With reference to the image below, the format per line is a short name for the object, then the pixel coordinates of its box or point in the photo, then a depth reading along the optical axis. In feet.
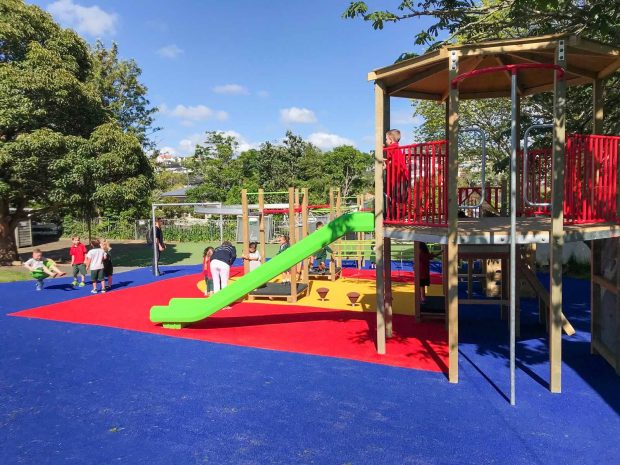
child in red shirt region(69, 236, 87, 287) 49.73
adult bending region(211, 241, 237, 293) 35.91
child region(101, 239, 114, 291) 46.58
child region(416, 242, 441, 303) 31.58
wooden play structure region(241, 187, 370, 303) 39.73
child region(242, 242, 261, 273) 41.52
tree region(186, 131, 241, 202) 150.41
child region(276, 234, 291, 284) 46.30
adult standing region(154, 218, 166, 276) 55.70
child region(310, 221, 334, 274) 54.11
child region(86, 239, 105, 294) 44.91
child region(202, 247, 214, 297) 40.22
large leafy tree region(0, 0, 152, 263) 54.54
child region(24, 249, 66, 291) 46.73
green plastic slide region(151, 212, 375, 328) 27.66
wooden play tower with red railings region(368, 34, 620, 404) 19.17
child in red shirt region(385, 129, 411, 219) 24.38
